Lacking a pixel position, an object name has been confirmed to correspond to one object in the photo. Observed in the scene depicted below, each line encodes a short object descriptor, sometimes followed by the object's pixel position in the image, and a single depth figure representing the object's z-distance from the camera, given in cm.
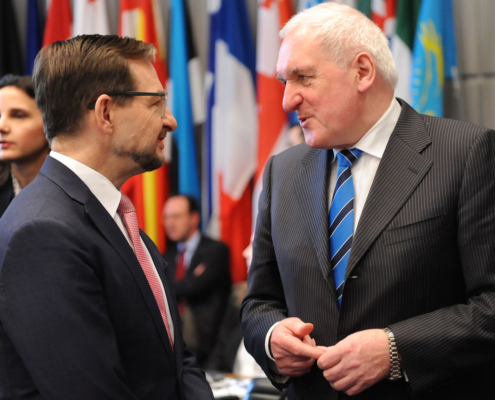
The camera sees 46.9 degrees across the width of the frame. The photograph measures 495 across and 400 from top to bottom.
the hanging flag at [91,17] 509
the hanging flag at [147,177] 503
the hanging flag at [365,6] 441
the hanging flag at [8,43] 530
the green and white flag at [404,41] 403
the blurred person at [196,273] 438
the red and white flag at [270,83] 459
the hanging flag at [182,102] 500
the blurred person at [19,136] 246
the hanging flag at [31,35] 531
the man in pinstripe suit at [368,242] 146
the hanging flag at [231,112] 484
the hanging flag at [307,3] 440
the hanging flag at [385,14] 427
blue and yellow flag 390
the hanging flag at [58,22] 524
